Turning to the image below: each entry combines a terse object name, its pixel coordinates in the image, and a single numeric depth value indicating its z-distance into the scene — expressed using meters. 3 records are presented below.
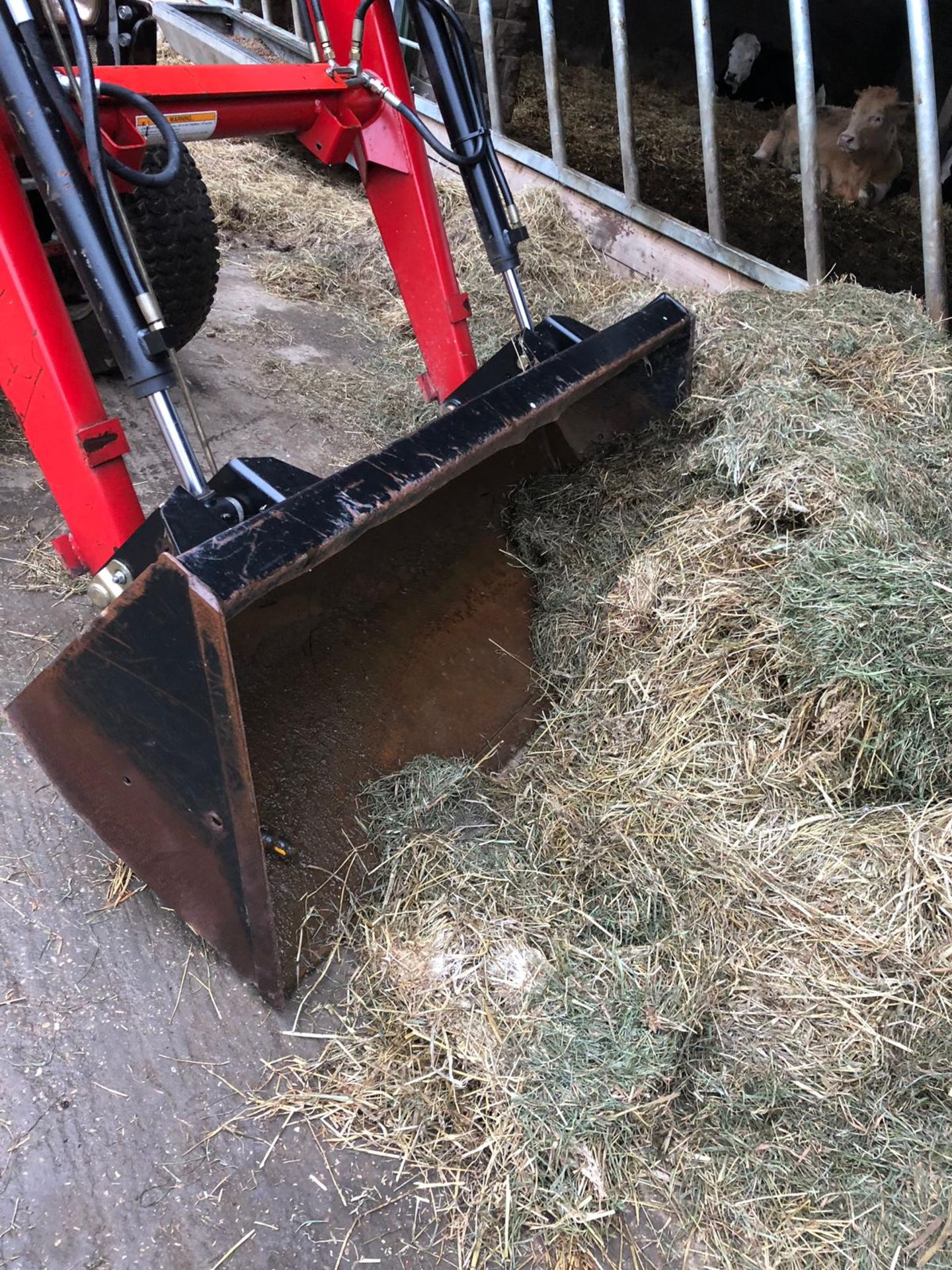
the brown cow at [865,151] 6.16
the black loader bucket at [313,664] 1.68
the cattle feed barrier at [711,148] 3.58
